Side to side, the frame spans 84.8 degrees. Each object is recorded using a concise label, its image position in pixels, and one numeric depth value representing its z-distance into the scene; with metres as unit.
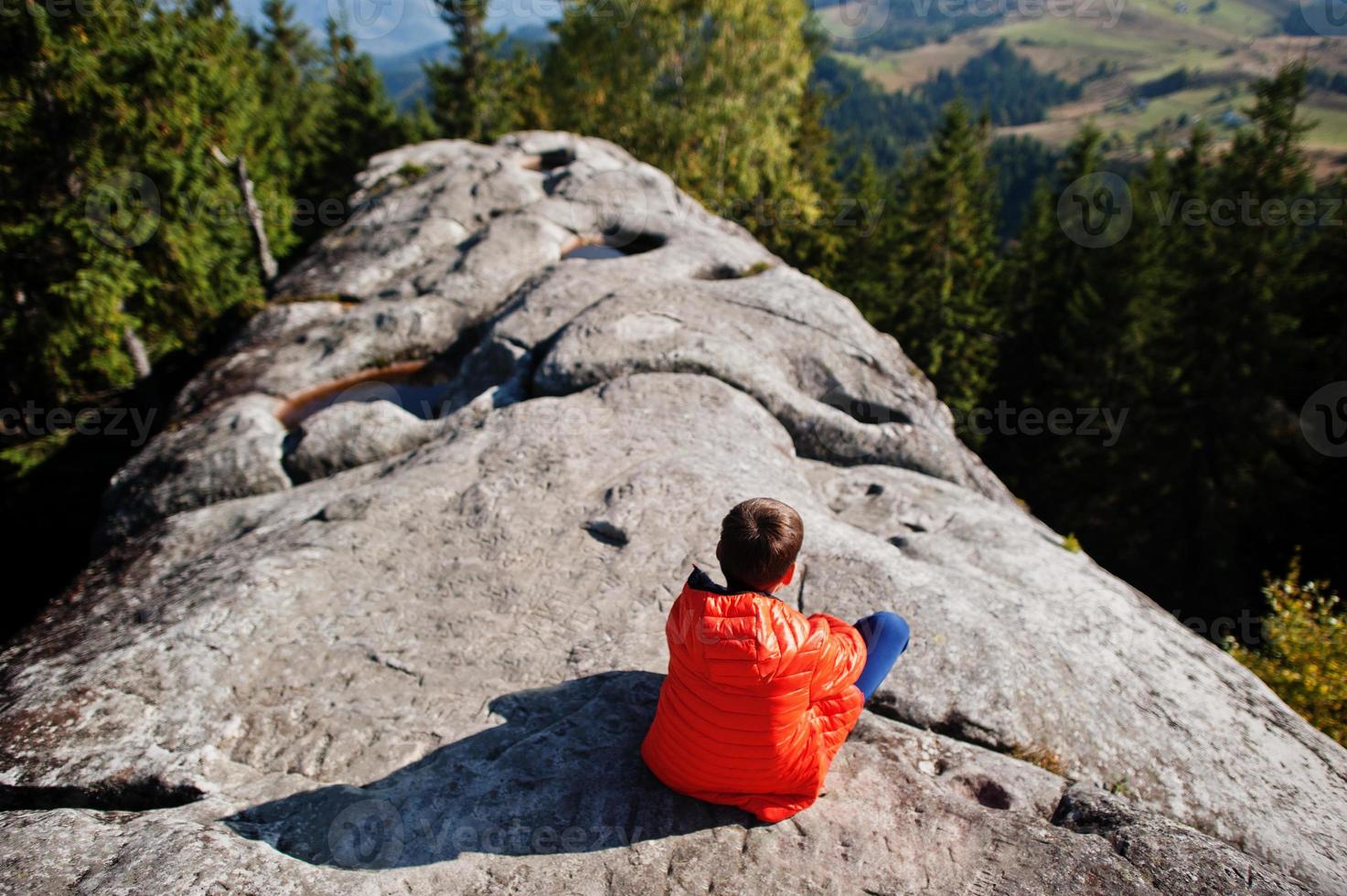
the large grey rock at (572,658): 4.87
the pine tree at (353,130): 36.06
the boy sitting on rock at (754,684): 4.43
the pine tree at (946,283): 37.50
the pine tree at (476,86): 43.44
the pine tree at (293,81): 43.33
